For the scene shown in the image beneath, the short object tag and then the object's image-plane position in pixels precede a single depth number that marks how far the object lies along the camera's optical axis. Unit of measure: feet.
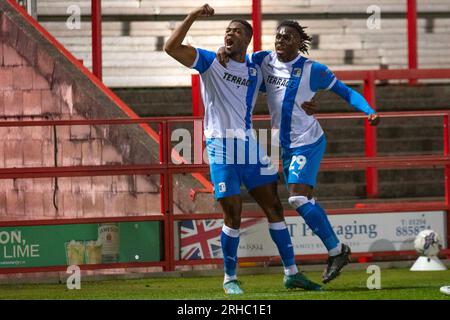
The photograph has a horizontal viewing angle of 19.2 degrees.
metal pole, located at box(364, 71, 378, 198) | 54.85
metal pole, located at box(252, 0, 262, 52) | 57.17
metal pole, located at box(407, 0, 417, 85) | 60.18
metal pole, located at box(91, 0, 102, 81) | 56.54
